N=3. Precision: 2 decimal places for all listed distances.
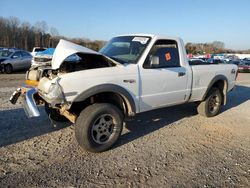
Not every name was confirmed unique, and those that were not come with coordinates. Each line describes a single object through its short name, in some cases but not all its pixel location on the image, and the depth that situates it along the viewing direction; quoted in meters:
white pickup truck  2.97
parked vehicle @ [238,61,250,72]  18.90
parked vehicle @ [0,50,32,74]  11.97
